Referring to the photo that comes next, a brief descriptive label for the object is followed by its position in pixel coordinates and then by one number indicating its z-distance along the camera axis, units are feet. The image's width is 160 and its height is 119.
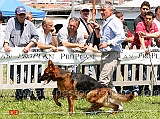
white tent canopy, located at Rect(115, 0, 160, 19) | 132.18
